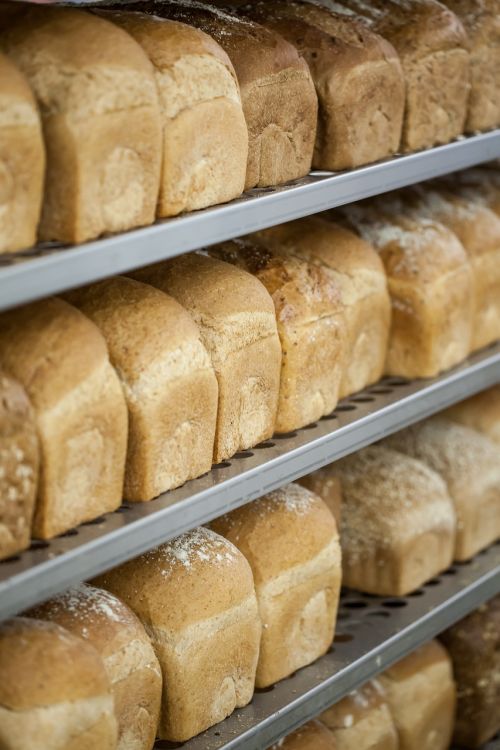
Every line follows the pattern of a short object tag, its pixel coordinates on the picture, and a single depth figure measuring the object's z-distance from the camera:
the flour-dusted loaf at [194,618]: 2.06
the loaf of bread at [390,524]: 2.70
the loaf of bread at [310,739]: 2.42
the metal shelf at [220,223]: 1.58
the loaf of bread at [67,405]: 1.77
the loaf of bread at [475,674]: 2.91
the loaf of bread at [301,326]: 2.27
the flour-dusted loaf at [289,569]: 2.29
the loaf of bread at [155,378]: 1.92
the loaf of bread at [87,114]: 1.71
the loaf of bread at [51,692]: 1.74
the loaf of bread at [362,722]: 2.57
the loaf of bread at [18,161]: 1.60
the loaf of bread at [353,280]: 2.48
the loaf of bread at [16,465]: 1.68
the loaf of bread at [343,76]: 2.31
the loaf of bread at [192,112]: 1.90
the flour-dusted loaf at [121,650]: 1.92
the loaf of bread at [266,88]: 2.11
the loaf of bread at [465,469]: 2.90
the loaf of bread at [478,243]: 2.84
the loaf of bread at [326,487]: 2.64
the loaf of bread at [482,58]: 2.68
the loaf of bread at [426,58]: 2.50
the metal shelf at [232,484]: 1.72
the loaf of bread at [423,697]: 2.70
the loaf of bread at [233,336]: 2.10
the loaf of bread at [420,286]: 2.63
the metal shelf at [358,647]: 2.17
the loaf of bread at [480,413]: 3.06
